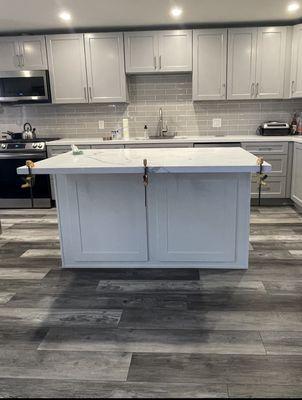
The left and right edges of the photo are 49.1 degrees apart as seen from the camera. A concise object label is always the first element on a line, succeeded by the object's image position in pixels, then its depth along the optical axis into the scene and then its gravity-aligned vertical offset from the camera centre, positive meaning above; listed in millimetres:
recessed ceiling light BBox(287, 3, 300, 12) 3514 +1143
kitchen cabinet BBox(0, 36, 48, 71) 4375 +913
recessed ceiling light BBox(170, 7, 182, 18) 3588 +1156
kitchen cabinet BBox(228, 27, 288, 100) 4203 +671
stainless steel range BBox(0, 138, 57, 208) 4398 -702
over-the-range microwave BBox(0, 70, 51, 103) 4414 +481
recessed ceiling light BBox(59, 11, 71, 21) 3629 +1164
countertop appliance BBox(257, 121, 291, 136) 4406 -175
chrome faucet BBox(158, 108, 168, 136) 4793 -115
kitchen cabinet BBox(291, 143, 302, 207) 4000 -739
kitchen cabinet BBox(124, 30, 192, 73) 4246 +858
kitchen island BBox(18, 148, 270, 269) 2492 -725
